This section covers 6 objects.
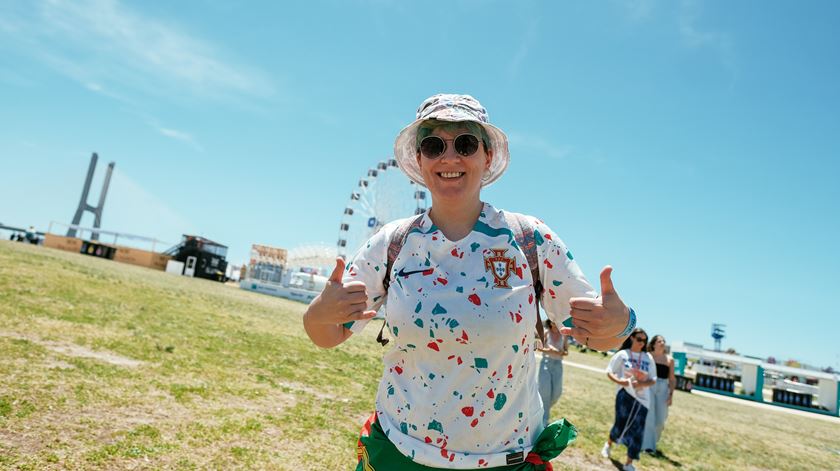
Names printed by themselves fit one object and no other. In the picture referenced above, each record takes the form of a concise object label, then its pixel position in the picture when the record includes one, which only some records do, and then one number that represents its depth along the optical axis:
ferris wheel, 51.68
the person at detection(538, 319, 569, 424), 7.96
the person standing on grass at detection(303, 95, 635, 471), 1.72
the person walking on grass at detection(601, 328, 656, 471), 7.38
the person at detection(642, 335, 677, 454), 8.80
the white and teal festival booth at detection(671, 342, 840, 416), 30.91
